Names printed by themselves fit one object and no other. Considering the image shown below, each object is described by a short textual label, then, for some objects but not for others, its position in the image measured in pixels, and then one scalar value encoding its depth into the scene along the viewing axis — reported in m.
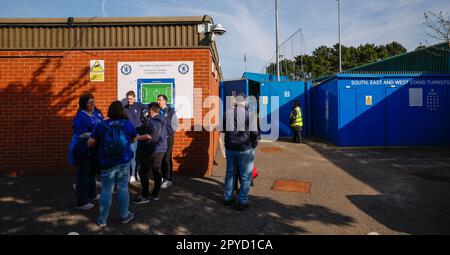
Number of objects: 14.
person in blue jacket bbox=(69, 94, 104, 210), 5.06
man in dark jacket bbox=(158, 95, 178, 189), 6.32
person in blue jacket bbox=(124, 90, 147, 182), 6.51
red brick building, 7.40
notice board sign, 7.42
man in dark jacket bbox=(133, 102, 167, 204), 5.43
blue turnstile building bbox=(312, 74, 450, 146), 11.97
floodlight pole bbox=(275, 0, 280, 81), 21.70
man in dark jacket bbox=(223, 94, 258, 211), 5.29
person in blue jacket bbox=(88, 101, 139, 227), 4.39
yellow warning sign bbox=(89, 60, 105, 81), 7.46
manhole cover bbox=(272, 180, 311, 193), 6.51
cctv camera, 7.10
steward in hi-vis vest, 13.41
